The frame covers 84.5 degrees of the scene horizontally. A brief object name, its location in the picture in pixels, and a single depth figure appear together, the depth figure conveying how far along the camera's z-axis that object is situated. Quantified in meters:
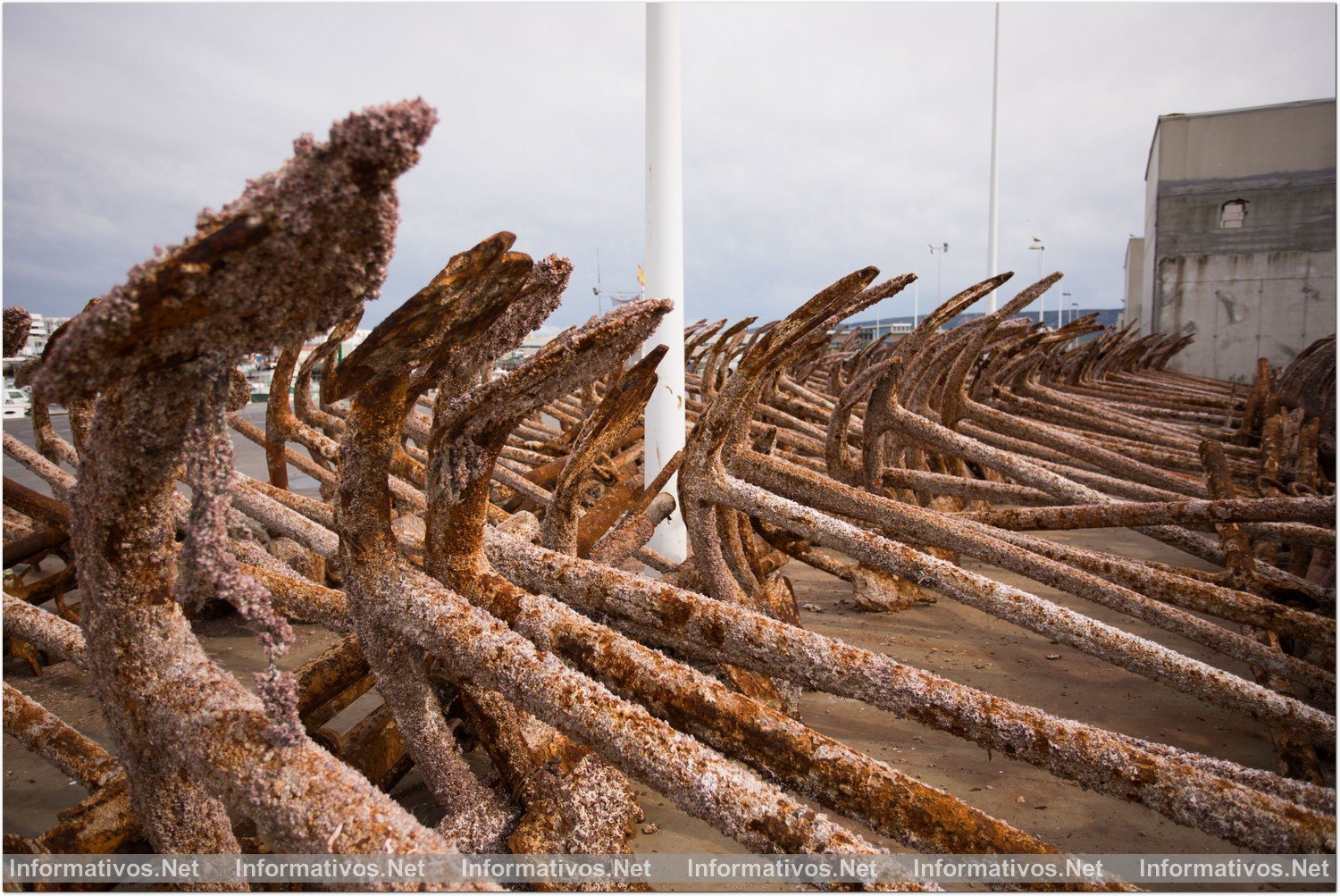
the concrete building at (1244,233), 14.44
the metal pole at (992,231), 14.77
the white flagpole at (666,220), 3.62
